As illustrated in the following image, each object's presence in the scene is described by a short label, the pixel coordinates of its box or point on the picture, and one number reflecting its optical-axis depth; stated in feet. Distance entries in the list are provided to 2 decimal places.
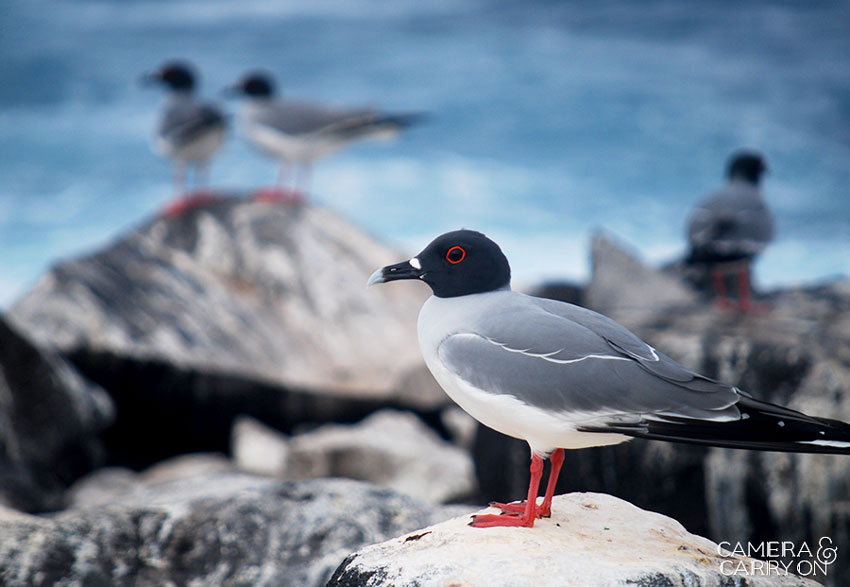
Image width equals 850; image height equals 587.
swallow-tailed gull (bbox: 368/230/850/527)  19.31
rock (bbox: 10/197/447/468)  56.54
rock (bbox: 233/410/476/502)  51.57
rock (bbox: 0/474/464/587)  27.50
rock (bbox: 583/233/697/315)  56.59
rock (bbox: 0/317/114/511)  43.39
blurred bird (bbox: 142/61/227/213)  70.28
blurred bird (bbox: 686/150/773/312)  47.73
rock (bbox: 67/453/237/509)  49.34
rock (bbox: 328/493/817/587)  19.42
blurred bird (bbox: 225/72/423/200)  67.56
